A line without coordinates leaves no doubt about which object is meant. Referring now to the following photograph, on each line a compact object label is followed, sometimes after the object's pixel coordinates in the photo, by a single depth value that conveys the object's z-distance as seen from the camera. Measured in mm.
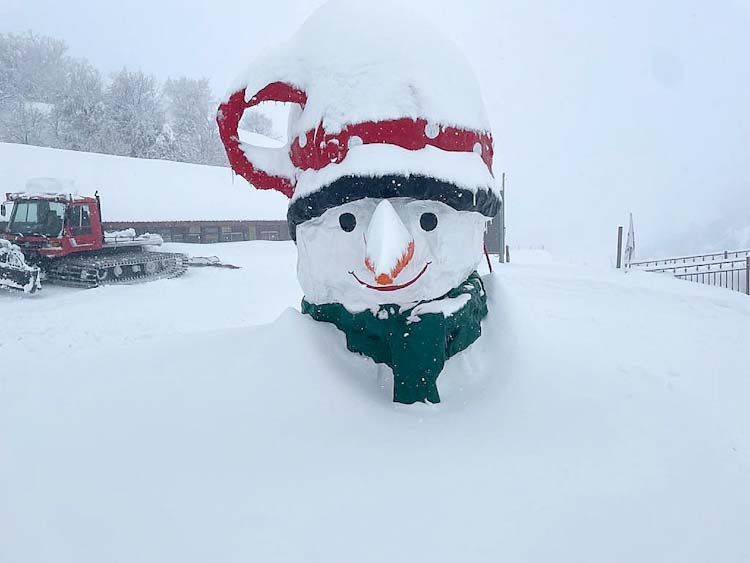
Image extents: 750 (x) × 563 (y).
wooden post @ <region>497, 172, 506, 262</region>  15122
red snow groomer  8750
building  15203
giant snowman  2338
